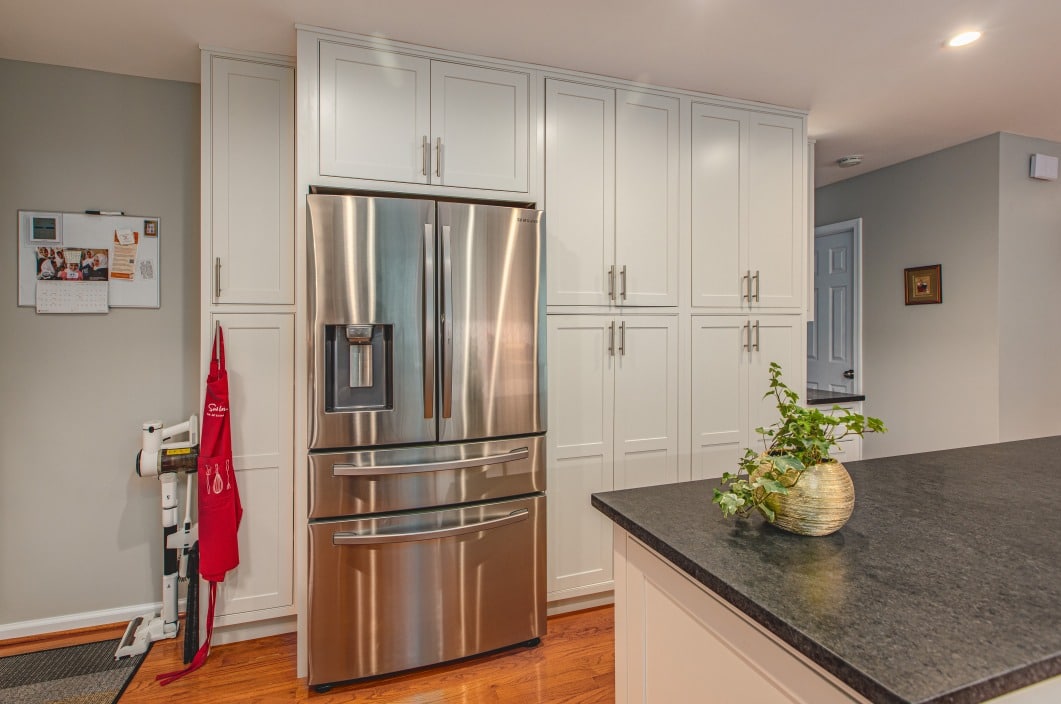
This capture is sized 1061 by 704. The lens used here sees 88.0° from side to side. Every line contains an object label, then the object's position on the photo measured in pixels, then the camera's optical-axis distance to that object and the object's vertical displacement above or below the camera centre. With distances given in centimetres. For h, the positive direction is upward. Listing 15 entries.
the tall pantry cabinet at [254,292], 228 +25
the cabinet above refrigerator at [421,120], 213 +94
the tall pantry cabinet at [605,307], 250 +21
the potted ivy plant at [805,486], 102 -25
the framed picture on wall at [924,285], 360 +44
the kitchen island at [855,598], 68 -37
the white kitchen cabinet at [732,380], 279 -16
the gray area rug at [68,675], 199 -125
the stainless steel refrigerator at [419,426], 200 -29
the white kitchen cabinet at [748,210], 277 +74
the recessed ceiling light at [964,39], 222 +128
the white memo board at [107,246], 239 +47
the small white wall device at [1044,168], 337 +113
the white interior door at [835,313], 407 +29
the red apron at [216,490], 216 -55
